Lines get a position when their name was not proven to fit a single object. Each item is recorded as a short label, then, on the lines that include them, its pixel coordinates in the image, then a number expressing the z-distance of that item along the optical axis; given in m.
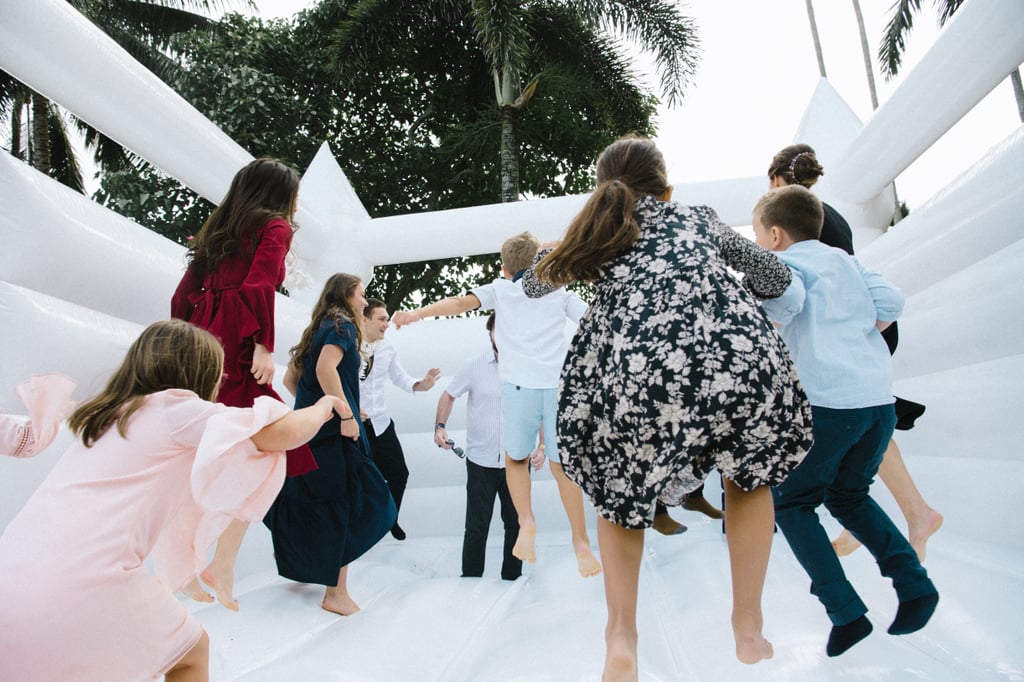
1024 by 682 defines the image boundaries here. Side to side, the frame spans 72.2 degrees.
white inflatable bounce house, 2.02
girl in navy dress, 2.81
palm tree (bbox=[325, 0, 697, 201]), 8.80
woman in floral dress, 1.60
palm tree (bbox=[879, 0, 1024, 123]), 14.38
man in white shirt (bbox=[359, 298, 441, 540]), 4.05
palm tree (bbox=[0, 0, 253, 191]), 13.07
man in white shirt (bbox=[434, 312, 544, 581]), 3.60
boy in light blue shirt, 1.85
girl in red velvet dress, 2.35
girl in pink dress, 1.36
